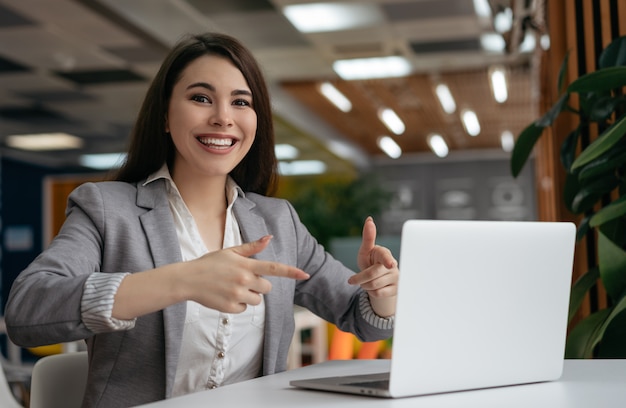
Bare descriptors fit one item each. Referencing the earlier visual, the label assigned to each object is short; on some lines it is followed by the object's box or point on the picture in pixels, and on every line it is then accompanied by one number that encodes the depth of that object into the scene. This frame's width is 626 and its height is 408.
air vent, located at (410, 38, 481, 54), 7.93
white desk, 1.12
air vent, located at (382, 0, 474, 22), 6.61
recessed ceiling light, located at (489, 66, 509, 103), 9.30
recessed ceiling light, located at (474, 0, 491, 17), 6.60
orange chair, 4.69
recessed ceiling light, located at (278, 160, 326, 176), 11.96
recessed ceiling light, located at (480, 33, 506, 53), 7.72
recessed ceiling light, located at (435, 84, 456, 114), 10.19
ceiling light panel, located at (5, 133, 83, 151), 11.51
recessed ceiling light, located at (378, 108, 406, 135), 11.85
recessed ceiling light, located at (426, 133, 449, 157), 14.76
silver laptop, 1.13
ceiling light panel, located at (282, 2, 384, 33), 6.59
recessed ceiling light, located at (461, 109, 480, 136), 12.26
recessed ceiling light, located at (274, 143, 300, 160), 10.82
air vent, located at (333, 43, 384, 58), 7.81
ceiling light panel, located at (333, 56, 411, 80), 8.46
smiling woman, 1.36
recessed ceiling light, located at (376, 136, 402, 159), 14.95
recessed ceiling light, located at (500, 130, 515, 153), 14.29
